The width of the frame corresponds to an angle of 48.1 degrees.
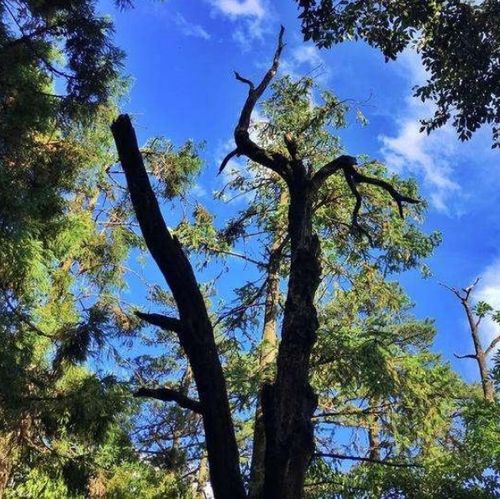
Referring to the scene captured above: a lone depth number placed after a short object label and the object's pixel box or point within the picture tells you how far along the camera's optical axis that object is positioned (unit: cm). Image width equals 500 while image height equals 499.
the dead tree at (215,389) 297
